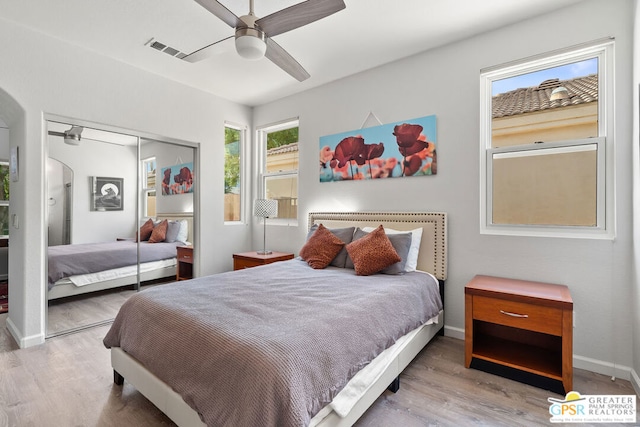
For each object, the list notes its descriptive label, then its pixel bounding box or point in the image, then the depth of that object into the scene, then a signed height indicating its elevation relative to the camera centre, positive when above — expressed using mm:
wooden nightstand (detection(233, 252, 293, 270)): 3798 -603
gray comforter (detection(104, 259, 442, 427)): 1215 -623
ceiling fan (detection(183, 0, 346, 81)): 1716 +1136
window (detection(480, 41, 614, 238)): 2354 +527
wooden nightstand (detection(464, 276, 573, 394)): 2008 -858
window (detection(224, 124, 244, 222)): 4531 +561
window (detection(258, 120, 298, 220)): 4352 +659
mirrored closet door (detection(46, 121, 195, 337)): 2977 -146
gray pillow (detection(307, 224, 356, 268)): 3070 -285
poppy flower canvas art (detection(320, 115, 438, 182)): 3080 +641
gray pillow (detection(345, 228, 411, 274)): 2707 -350
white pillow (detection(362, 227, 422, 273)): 2887 -374
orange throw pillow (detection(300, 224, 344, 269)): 3049 -385
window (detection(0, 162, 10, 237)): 4164 +190
